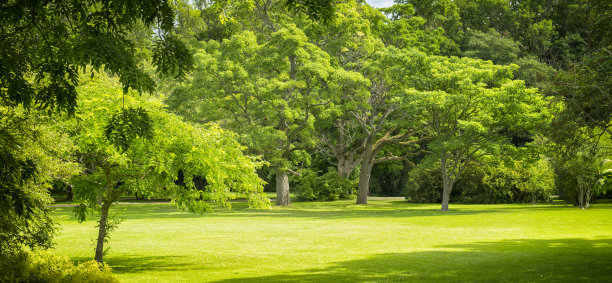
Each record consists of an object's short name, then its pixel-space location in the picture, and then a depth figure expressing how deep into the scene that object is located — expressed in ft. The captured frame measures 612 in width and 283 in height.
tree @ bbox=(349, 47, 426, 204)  120.47
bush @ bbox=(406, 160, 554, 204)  129.14
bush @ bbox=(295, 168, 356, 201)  169.78
